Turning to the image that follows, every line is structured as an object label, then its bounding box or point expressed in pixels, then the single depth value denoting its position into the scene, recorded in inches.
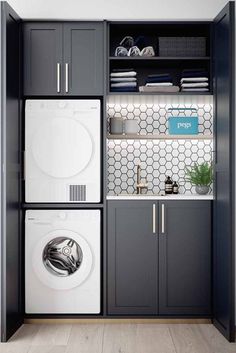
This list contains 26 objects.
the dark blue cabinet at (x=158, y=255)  165.8
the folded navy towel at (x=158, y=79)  170.1
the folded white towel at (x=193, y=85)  168.9
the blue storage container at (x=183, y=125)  174.6
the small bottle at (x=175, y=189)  183.5
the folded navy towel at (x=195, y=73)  170.1
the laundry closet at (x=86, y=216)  165.6
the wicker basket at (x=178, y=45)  170.1
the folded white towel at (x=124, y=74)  169.9
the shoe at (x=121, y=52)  171.0
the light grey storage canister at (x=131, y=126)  175.5
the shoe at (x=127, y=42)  173.9
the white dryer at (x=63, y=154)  165.6
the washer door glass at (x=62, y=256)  166.4
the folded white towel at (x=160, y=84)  169.0
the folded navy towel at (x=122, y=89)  169.9
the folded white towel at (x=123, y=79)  169.9
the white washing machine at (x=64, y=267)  165.3
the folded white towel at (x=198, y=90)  168.9
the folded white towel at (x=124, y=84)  169.6
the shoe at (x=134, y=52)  170.6
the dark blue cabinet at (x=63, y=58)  166.4
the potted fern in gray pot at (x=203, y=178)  173.0
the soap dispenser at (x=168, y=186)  182.7
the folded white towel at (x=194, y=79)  169.2
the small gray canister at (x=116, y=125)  174.9
